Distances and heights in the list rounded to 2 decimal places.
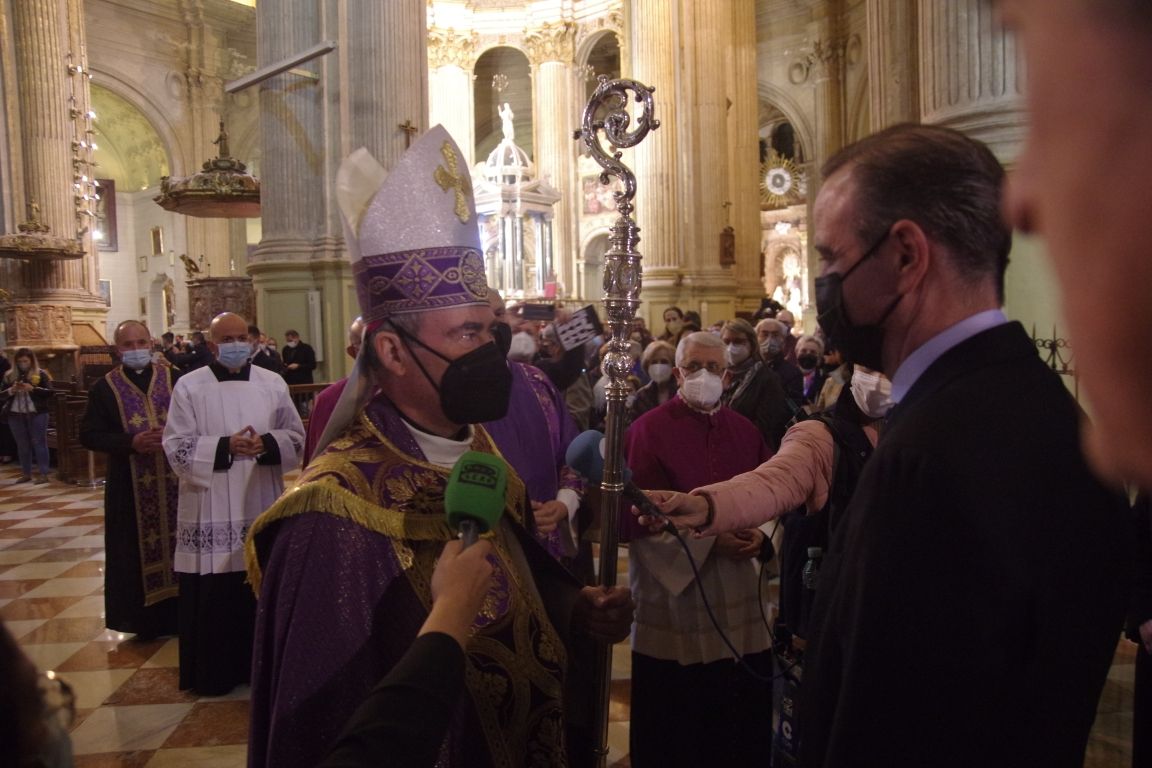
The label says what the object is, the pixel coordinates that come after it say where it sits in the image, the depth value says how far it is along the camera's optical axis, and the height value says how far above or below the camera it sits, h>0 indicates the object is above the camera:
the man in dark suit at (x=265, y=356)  8.77 -0.22
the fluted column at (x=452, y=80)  27.02 +8.08
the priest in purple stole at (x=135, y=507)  5.31 -1.08
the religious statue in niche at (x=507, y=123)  21.61 +5.30
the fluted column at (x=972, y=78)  4.80 +1.40
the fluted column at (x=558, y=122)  26.22 +6.49
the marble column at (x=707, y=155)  15.95 +3.21
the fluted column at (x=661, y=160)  15.78 +3.09
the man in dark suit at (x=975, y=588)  1.10 -0.36
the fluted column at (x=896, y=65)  7.03 +2.19
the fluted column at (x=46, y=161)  15.93 +3.47
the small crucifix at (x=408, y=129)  9.66 +2.33
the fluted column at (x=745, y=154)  17.38 +3.57
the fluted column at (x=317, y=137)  9.34 +2.20
